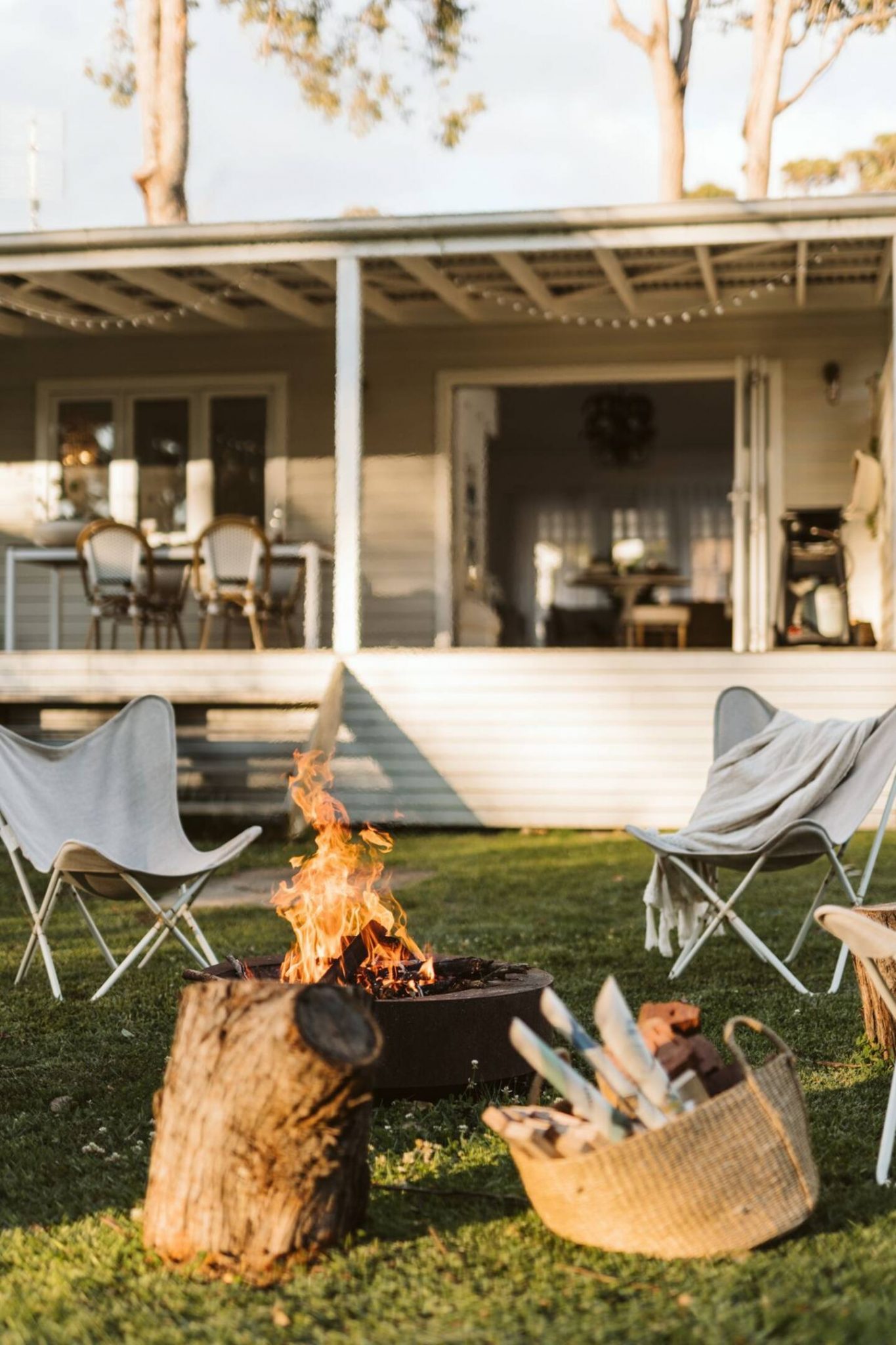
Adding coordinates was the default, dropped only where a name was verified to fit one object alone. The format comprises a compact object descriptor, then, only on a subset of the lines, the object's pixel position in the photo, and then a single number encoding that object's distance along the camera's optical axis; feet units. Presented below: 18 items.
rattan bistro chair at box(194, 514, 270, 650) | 26.99
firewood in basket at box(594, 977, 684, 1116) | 6.72
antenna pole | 41.52
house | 25.29
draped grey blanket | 13.92
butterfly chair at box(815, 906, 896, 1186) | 8.02
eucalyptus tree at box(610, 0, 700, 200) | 45.32
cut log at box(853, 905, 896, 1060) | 10.82
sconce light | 30.78
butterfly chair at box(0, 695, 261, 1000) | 12.84
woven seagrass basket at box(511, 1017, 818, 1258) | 6.80
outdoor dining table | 27.99
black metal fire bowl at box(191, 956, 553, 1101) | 9.36
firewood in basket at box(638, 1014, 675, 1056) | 7.48
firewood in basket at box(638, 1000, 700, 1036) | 7.55
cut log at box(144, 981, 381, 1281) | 6.81
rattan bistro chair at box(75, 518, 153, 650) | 27.55
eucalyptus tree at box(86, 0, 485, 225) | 51.52
